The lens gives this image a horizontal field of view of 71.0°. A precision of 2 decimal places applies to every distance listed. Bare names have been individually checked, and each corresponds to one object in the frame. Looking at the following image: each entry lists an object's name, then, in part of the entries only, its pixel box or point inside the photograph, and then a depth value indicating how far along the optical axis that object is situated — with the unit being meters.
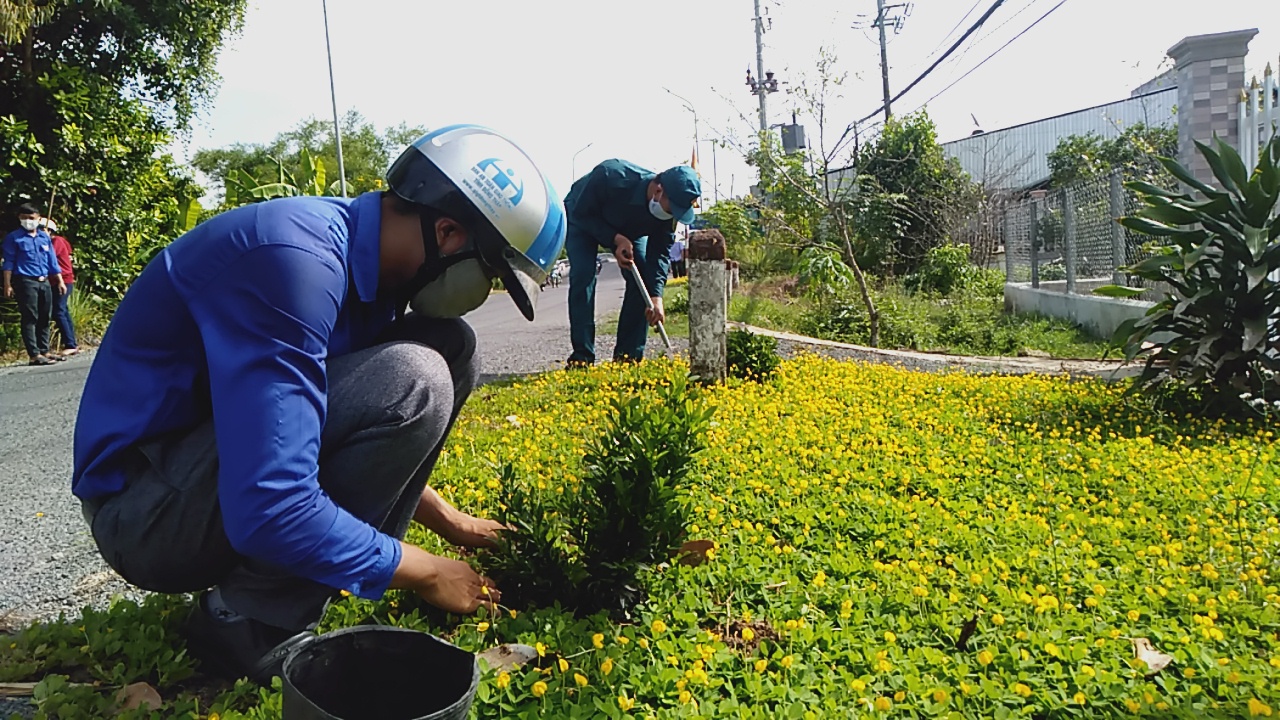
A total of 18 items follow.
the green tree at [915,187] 18.59
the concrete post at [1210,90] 7.22
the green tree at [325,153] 63.50
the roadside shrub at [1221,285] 4.82
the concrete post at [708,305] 6.07
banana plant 18.12
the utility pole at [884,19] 25.69
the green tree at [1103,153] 16.03
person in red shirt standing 10.66
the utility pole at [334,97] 27.21
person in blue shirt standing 9.68
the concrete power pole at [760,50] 29.62
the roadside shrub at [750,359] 6.44
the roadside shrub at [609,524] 2.46
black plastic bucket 1.79
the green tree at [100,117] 11.70
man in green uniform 6.74
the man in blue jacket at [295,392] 1.73
